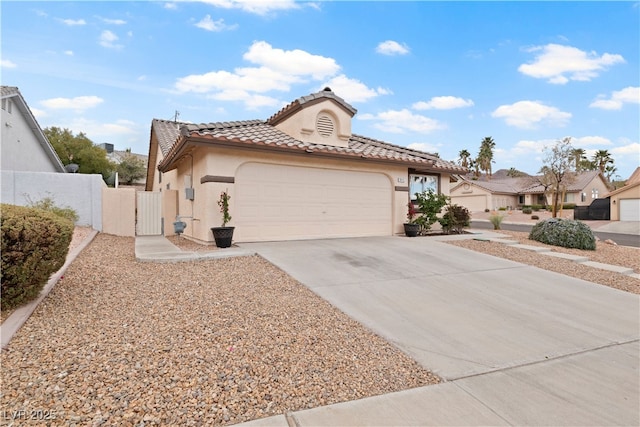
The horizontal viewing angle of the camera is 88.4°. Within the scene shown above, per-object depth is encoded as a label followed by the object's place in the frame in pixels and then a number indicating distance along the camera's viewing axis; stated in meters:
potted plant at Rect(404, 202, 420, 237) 12.15
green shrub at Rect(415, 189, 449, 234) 12.61
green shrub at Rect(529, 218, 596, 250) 10.41
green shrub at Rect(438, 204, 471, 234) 13.11
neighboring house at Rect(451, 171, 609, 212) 42.78
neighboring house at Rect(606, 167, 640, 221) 28.47
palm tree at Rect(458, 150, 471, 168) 67.25
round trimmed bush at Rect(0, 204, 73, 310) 3.56
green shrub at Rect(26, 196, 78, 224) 10.23
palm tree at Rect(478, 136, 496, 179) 65.44
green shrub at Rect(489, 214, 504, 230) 16.39
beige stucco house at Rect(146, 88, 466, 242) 9.52
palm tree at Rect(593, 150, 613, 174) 54.34
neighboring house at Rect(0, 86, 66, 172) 13.58
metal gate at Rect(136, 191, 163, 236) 13.10
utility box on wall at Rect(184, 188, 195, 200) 10.30
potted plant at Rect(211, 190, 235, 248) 8.72
